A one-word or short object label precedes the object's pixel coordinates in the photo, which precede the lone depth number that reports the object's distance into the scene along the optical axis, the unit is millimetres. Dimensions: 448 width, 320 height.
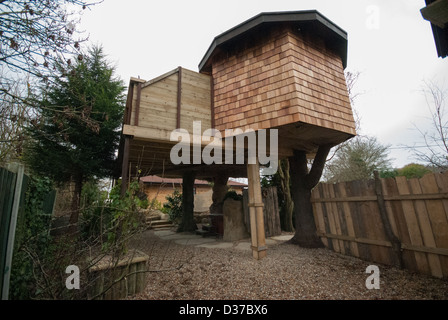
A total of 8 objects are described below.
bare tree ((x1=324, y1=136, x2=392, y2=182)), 14531
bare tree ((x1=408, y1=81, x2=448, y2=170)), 6434
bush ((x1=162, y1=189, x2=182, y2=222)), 10773
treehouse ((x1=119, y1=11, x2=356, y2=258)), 4141
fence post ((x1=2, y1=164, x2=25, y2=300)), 1997
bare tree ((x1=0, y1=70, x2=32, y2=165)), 6918
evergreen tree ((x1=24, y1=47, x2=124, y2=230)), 5727
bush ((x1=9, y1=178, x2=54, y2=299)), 2311
